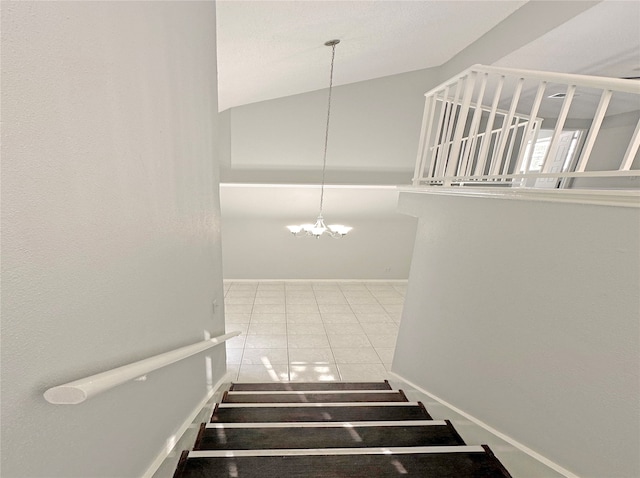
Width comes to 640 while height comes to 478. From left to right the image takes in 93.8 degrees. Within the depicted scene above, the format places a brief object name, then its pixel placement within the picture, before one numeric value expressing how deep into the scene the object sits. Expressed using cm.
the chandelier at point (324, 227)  396
